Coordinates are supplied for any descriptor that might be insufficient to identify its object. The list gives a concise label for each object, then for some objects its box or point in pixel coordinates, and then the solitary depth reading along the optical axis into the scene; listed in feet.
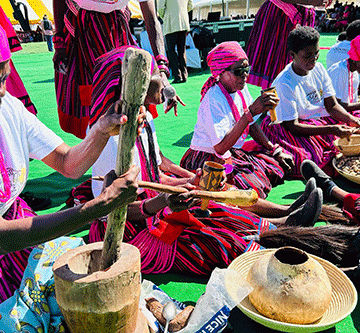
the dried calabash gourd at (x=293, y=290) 5.63
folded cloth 4.94
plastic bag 5.58
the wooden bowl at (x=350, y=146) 11.32
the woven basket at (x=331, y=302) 5.60
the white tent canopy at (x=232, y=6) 86.28
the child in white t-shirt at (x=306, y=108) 12.11
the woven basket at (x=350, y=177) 10.12
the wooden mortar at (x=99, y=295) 4.49
